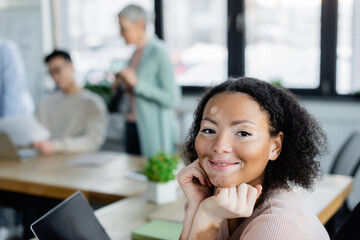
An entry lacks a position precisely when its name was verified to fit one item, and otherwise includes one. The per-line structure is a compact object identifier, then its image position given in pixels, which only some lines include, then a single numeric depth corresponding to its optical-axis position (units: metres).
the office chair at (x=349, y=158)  2.53
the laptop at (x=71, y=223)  1.15
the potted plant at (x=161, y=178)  1.96
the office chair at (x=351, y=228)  1.06
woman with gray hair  3.00
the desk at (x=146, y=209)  1.70
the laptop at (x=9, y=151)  2.84
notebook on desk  1.52
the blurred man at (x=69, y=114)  3.12
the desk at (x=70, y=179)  2.18
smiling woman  1.05
